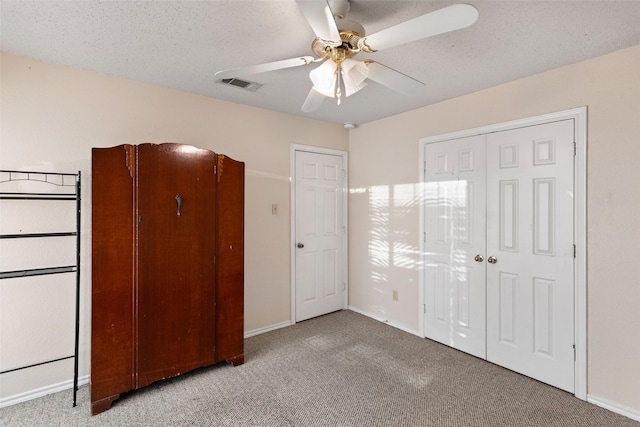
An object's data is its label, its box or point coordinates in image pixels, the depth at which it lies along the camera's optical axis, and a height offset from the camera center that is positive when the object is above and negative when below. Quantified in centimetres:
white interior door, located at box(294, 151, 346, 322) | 376 -27
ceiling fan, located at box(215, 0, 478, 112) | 127 +79
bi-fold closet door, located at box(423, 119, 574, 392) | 243 -30
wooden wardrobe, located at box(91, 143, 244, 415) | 217 -38
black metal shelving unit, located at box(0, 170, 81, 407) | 214 +6
